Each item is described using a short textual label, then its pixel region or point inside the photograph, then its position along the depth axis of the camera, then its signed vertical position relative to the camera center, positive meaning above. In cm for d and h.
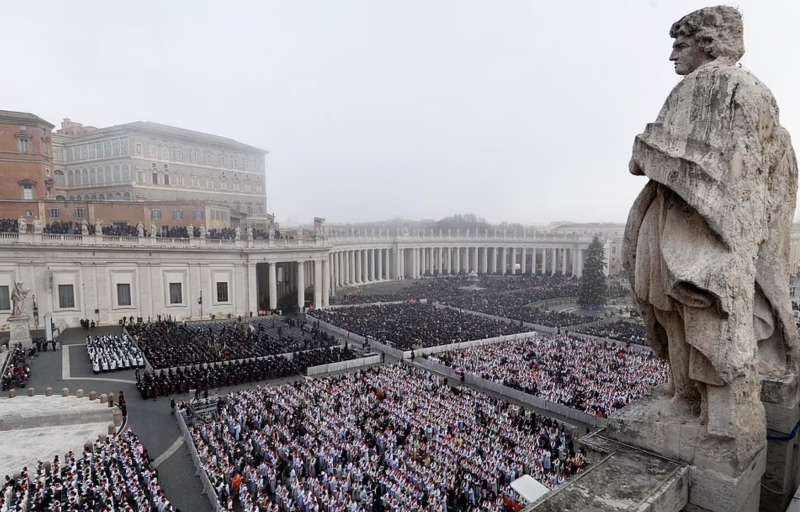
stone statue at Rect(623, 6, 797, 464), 438 +3
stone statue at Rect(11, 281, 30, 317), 3488 -509
